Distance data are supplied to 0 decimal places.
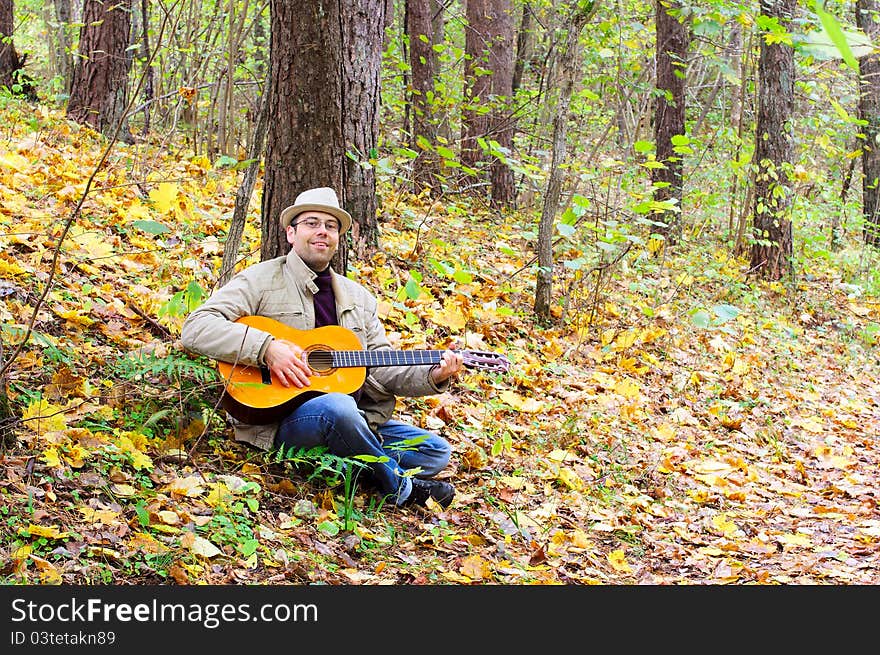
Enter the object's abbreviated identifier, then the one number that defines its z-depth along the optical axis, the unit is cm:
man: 424
